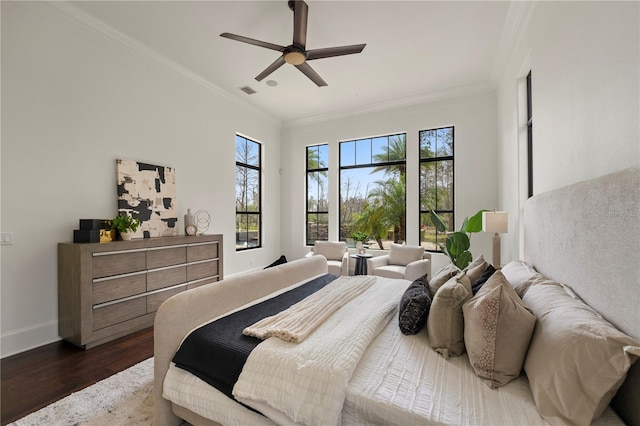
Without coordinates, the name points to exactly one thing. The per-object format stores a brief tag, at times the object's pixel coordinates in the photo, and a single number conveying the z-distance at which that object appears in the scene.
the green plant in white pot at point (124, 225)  2.96
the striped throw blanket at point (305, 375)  1.08
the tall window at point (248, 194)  5.34
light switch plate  2.42
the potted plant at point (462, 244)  3.67
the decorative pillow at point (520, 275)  1.69
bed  0.98
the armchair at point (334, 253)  4.58
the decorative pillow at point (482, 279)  1.72
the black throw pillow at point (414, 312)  1.58
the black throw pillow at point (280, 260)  5.91
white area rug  1.63
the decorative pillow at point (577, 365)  0.88
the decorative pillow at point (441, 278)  1.83
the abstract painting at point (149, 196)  3.31
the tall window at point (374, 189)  5.34
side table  4.39
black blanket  1.30
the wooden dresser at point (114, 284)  2.53
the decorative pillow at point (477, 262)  2.22
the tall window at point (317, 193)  6.05
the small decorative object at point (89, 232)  2.69
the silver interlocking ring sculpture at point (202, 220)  4.34
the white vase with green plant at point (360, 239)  4.97
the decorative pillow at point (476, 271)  1.85
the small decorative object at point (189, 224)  3.92
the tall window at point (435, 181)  4.88
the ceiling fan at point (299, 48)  2.51
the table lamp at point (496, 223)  2.90
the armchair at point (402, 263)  3.98
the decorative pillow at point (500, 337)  1.16
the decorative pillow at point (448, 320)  1.39
